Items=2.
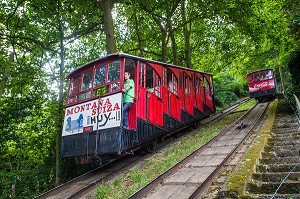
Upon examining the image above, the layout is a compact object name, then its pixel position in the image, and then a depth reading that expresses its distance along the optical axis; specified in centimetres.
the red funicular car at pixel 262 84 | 2058
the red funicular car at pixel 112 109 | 691
